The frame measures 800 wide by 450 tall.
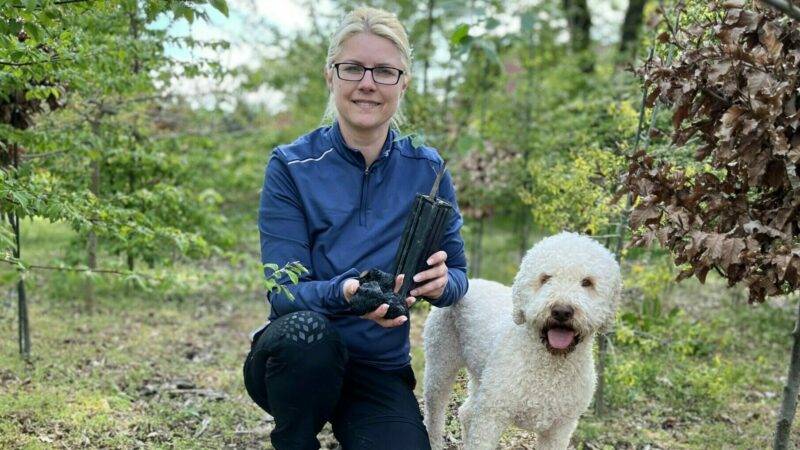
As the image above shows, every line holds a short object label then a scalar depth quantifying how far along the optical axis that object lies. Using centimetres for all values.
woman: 276
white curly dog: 265
